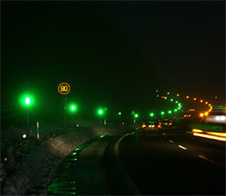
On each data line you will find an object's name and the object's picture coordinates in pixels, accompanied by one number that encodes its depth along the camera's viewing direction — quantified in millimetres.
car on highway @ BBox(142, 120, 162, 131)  39875
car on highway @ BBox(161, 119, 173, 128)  57134
